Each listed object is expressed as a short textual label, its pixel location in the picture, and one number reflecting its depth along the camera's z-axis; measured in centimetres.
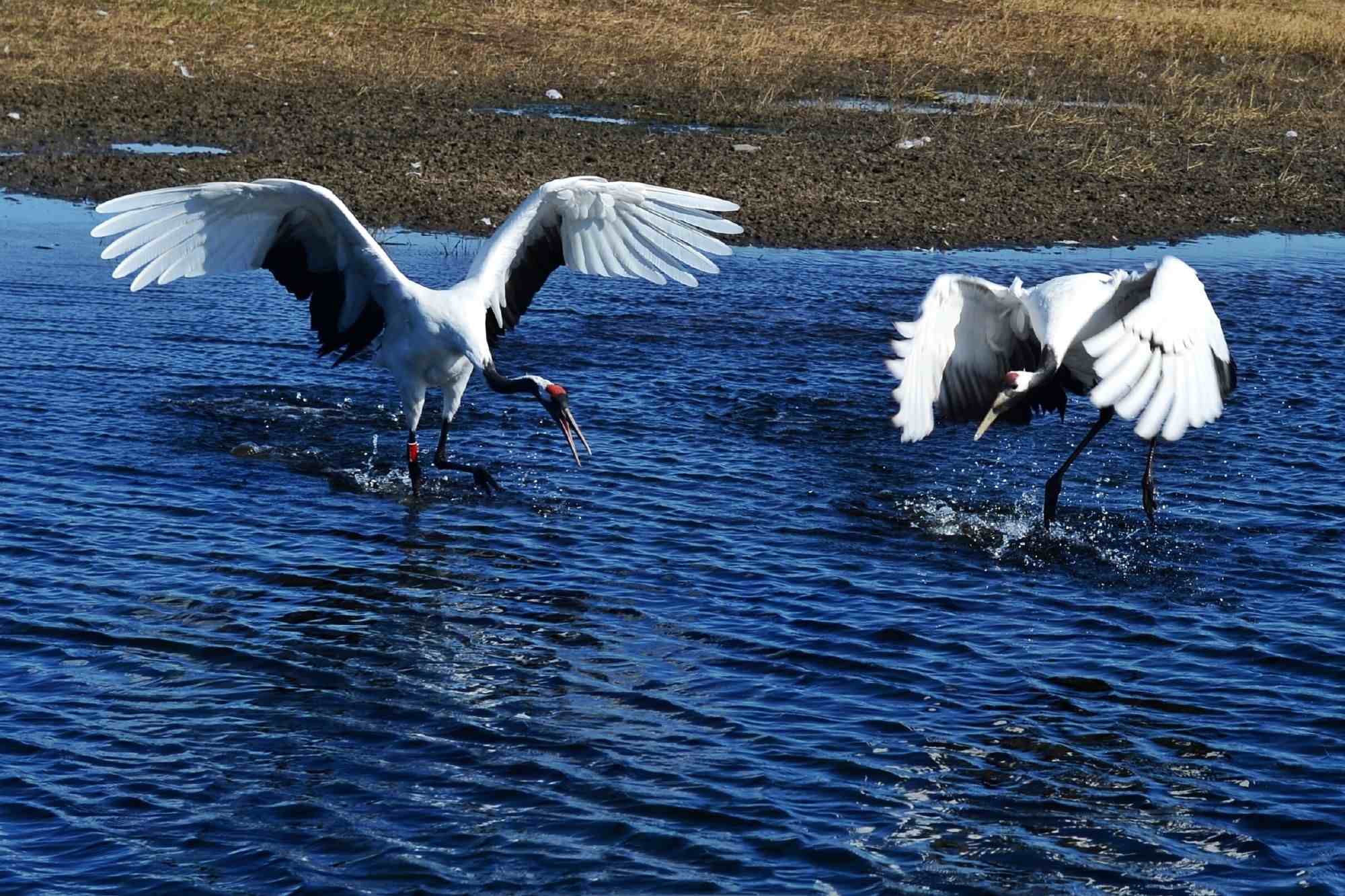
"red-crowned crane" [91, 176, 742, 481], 1628
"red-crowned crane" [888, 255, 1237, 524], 1298
